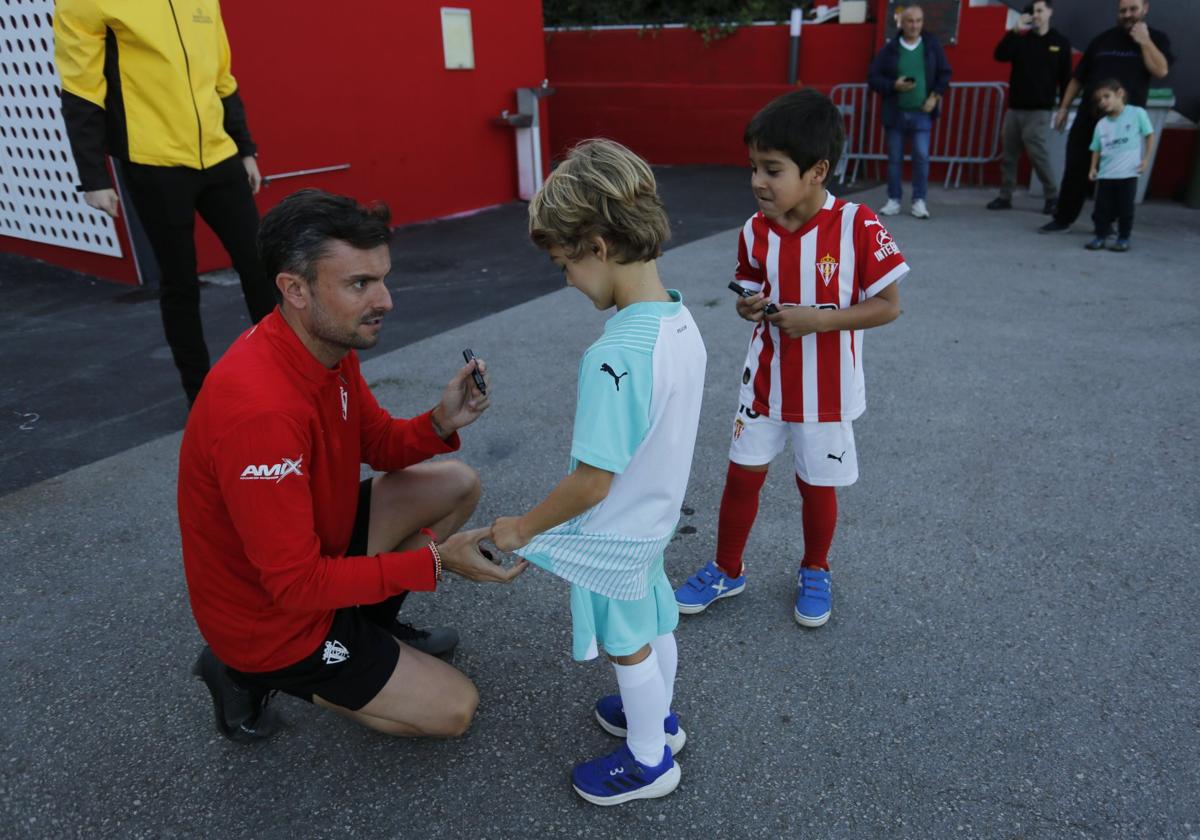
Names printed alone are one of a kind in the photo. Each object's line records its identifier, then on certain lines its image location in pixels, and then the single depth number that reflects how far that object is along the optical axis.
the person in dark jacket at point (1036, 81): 8.60
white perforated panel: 6.23
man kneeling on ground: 1.84
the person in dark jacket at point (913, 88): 8.66
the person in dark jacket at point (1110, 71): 7.24
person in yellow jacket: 3.72
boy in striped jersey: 2.33
